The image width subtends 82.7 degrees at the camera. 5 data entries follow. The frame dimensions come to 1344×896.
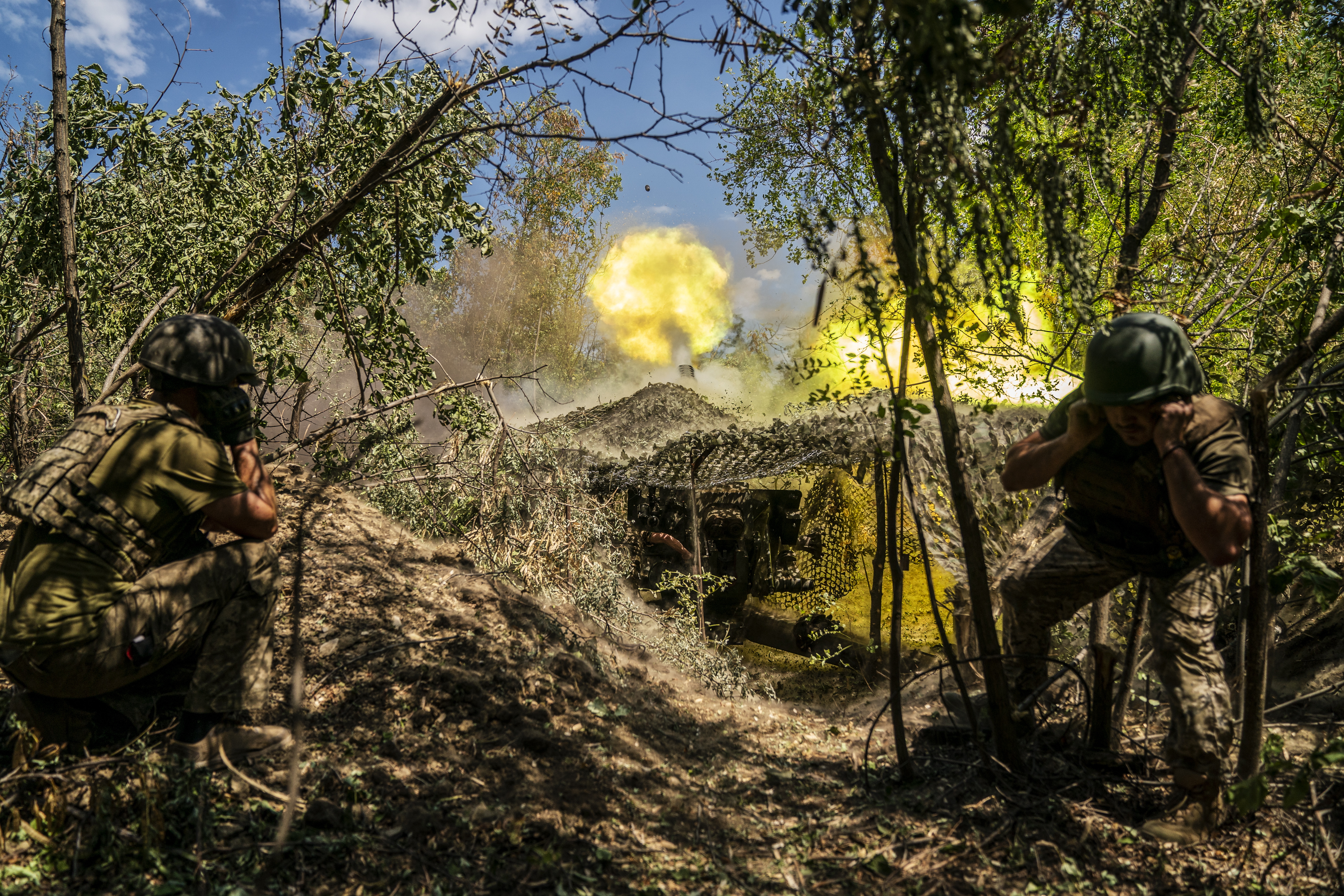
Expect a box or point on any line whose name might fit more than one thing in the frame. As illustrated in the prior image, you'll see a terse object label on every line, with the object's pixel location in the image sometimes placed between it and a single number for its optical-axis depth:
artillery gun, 7.78
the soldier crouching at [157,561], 2.51
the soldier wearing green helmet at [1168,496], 2.47
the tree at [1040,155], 2.13
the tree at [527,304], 32.22
